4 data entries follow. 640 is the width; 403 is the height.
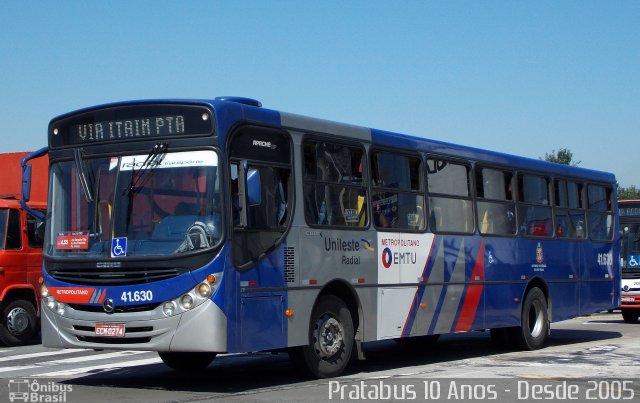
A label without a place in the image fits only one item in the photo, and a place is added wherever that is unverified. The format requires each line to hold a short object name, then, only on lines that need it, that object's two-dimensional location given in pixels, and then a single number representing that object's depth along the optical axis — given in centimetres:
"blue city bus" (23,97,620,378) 1073
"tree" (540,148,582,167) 8225
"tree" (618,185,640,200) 10119
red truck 1789
